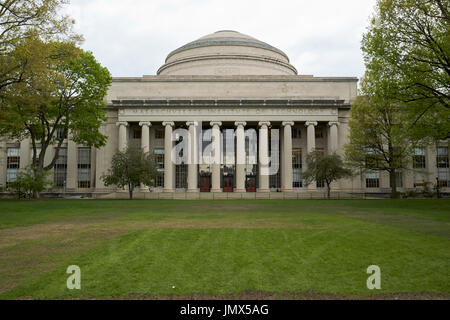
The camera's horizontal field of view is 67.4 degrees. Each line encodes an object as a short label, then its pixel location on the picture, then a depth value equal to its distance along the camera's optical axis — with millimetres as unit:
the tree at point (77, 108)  37184
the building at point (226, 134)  56312
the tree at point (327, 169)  43719
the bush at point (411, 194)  47578
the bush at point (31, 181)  36812
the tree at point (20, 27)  21328
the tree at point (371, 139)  41344
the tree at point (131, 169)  41406
